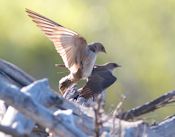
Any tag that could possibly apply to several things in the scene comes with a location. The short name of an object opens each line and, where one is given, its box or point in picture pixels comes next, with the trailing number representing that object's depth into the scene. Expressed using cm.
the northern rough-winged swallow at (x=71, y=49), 831
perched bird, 852
